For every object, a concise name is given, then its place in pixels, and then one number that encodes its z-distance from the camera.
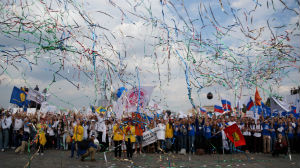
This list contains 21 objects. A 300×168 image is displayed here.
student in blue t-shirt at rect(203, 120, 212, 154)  14.25
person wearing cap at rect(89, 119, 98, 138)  12.78
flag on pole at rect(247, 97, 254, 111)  19.03
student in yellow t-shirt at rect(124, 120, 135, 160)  11.56
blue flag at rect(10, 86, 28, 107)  16.21
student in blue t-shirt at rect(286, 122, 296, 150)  14.59
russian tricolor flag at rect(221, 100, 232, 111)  20.69
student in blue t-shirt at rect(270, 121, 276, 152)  14.62
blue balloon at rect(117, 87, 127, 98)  14.12
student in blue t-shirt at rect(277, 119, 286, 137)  14.43
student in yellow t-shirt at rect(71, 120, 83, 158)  11.51
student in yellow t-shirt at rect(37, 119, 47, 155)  12.69
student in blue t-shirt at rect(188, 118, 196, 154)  14.27
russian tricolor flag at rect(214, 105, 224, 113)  22.50
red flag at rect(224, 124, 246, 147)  9.98
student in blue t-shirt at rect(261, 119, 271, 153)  14.52
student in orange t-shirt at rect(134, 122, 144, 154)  13.15
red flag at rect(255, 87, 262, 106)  16.29
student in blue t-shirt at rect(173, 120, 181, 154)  14.81
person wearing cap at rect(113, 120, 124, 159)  11.60
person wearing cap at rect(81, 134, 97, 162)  10.77
